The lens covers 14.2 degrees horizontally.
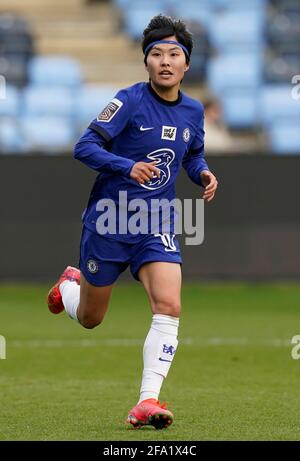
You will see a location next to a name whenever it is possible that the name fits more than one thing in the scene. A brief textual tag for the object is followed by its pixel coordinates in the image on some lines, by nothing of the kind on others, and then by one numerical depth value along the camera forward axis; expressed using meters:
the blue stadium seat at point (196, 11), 21.75
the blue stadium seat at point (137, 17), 21.44
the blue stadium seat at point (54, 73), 19.80
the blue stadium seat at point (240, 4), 21.69
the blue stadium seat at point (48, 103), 18.78
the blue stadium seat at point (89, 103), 18.78
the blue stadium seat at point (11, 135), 17.23
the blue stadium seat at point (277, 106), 18.70
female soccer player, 6.77
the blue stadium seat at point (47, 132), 17.47
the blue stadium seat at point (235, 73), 19.77
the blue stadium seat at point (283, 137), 17.92
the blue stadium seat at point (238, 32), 21.00
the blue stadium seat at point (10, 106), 18.77
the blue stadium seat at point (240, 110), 19.11
